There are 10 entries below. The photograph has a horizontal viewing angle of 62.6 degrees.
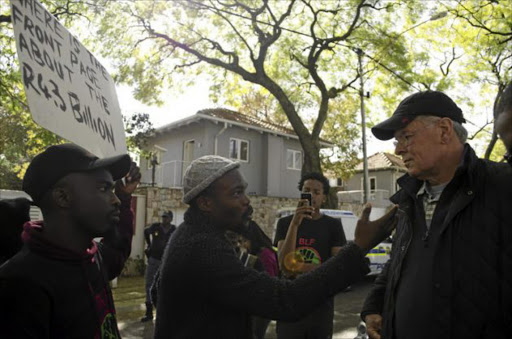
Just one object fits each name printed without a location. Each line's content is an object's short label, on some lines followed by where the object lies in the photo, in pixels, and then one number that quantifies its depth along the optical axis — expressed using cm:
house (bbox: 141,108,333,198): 2002
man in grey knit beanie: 186
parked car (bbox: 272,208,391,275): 1229
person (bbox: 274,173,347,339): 375
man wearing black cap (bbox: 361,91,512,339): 183
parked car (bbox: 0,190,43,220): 862
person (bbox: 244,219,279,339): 307
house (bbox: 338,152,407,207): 3284
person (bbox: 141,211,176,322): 792
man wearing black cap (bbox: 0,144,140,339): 153
